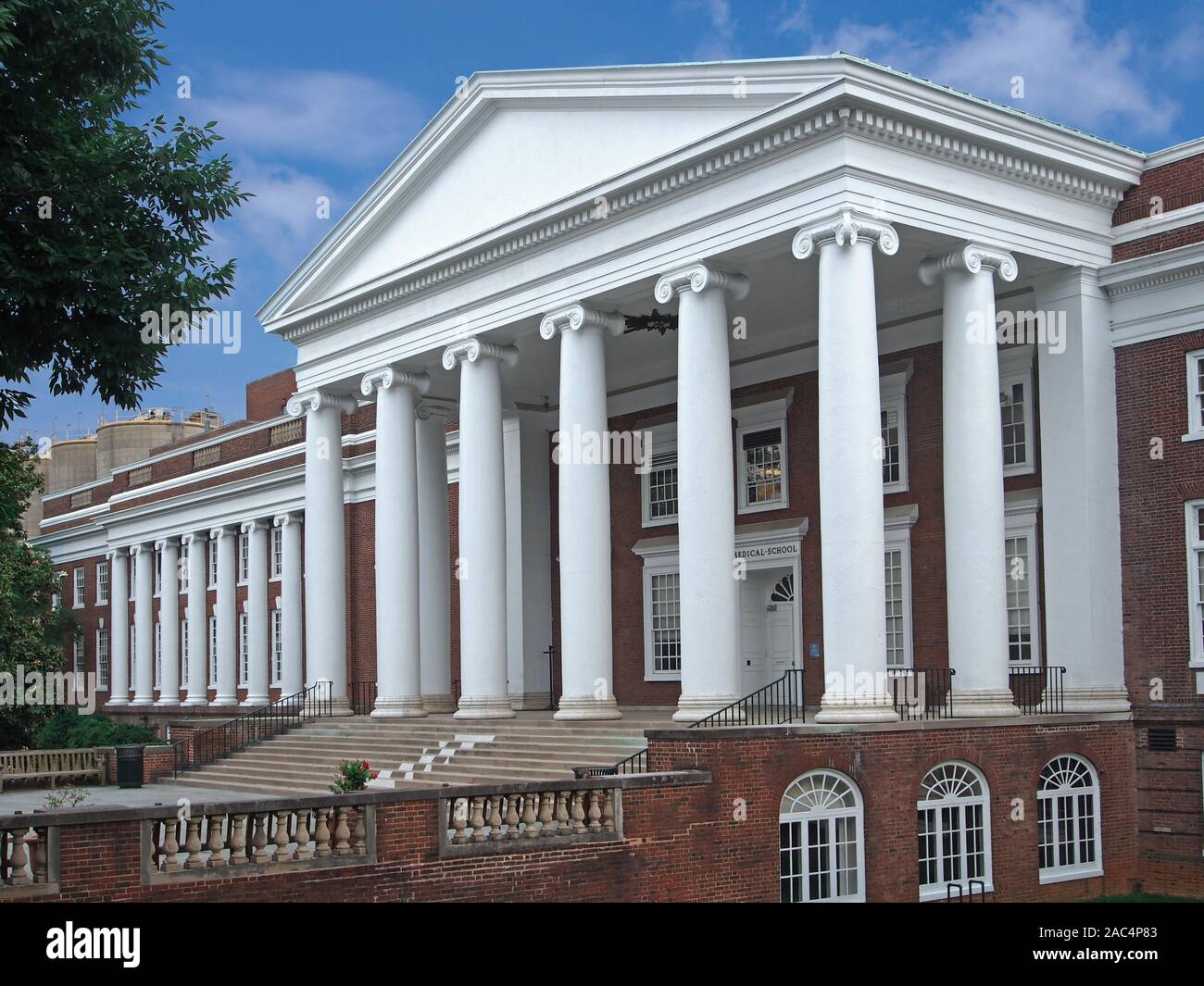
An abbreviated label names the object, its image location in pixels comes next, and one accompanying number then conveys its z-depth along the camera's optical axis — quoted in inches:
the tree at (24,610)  1681.8
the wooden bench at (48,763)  1499.8
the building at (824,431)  847.7
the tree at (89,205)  612.1
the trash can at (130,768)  1370.6
